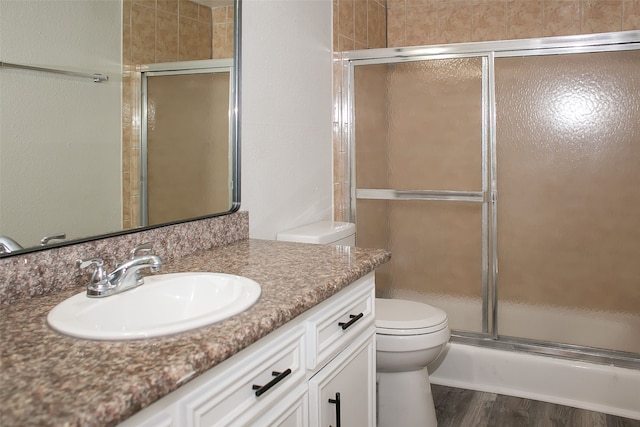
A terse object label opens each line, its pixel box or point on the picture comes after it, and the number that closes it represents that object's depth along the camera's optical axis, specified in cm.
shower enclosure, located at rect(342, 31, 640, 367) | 248
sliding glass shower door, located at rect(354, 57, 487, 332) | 269
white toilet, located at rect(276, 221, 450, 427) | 218
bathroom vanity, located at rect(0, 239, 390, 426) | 72
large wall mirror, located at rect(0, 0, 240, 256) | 118
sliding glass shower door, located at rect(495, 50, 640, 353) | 246
